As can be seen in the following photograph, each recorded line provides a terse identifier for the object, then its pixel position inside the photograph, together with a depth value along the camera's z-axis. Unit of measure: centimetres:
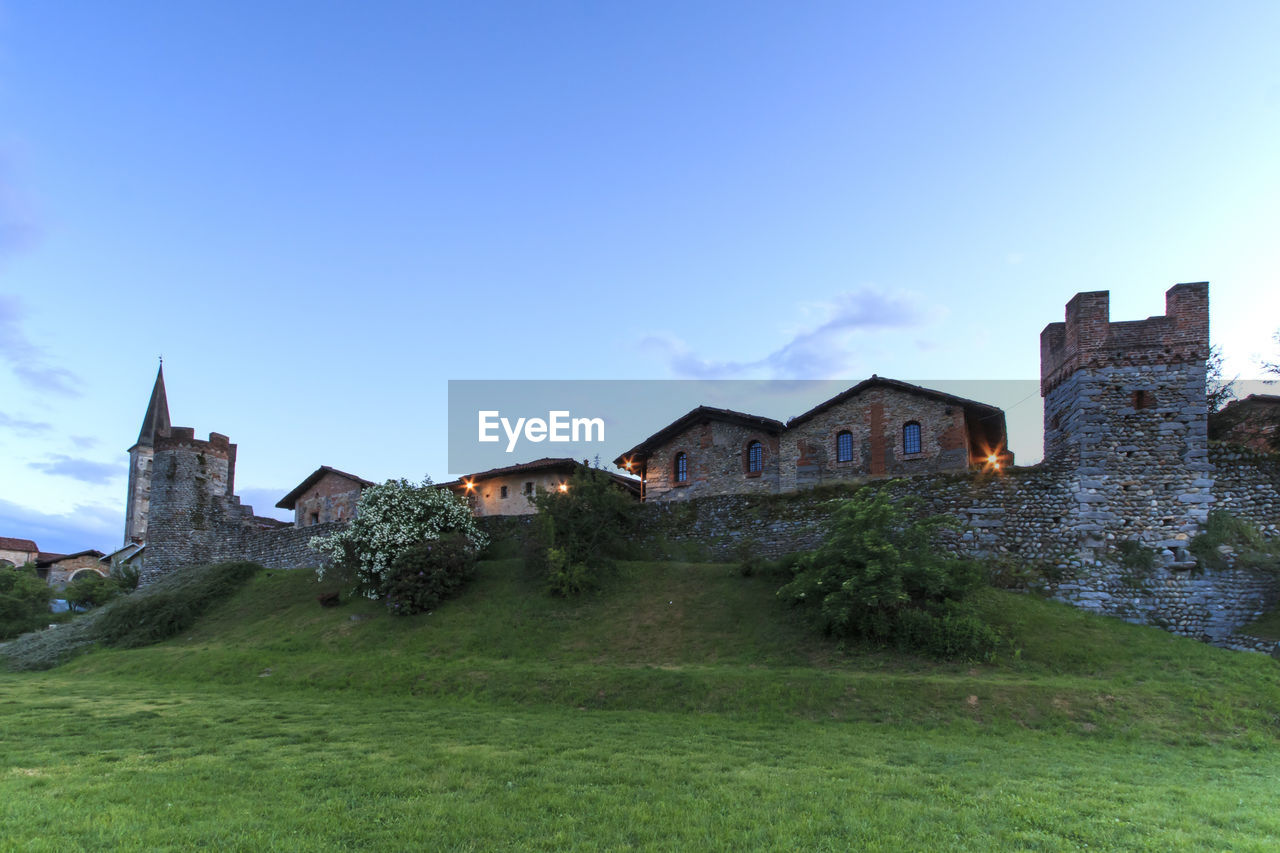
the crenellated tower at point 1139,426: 2095
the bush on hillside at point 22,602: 3553
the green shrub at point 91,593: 4328
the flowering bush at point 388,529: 2747
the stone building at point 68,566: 6262
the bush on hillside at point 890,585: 1759
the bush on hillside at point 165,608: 2867
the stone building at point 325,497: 4500
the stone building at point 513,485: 3834
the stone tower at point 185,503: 4075
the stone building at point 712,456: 3269
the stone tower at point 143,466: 7044
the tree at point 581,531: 2448
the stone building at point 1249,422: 2678
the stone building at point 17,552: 6594
